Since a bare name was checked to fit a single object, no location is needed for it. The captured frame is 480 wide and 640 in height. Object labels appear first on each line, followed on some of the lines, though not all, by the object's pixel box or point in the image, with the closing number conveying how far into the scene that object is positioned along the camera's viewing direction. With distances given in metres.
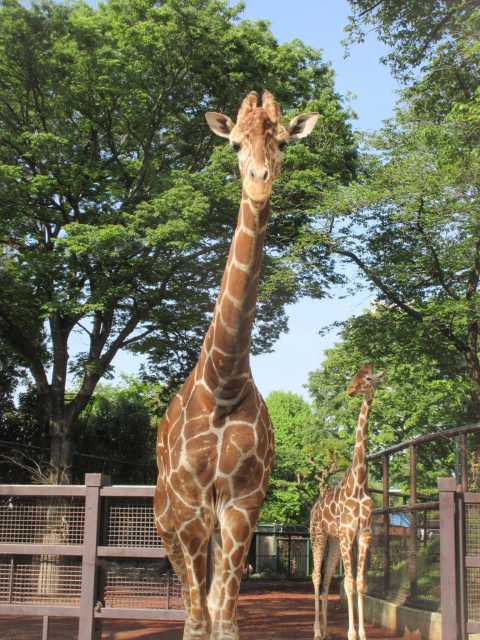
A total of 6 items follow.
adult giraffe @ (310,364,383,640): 9.43
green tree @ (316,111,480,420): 15.98
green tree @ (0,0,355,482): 17.33
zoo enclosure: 7.45
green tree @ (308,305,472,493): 17.94
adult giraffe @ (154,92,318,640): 4.48
